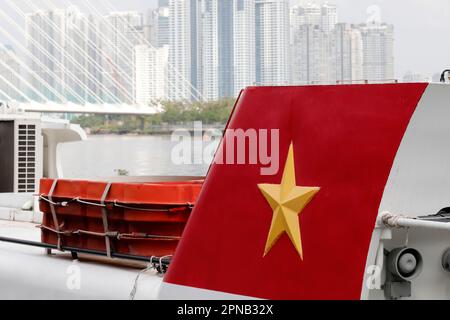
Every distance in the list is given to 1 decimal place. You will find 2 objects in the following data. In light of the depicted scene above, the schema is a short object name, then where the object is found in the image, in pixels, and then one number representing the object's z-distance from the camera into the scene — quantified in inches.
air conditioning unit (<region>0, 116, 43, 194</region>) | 830.2
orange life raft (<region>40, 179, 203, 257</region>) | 397.0
